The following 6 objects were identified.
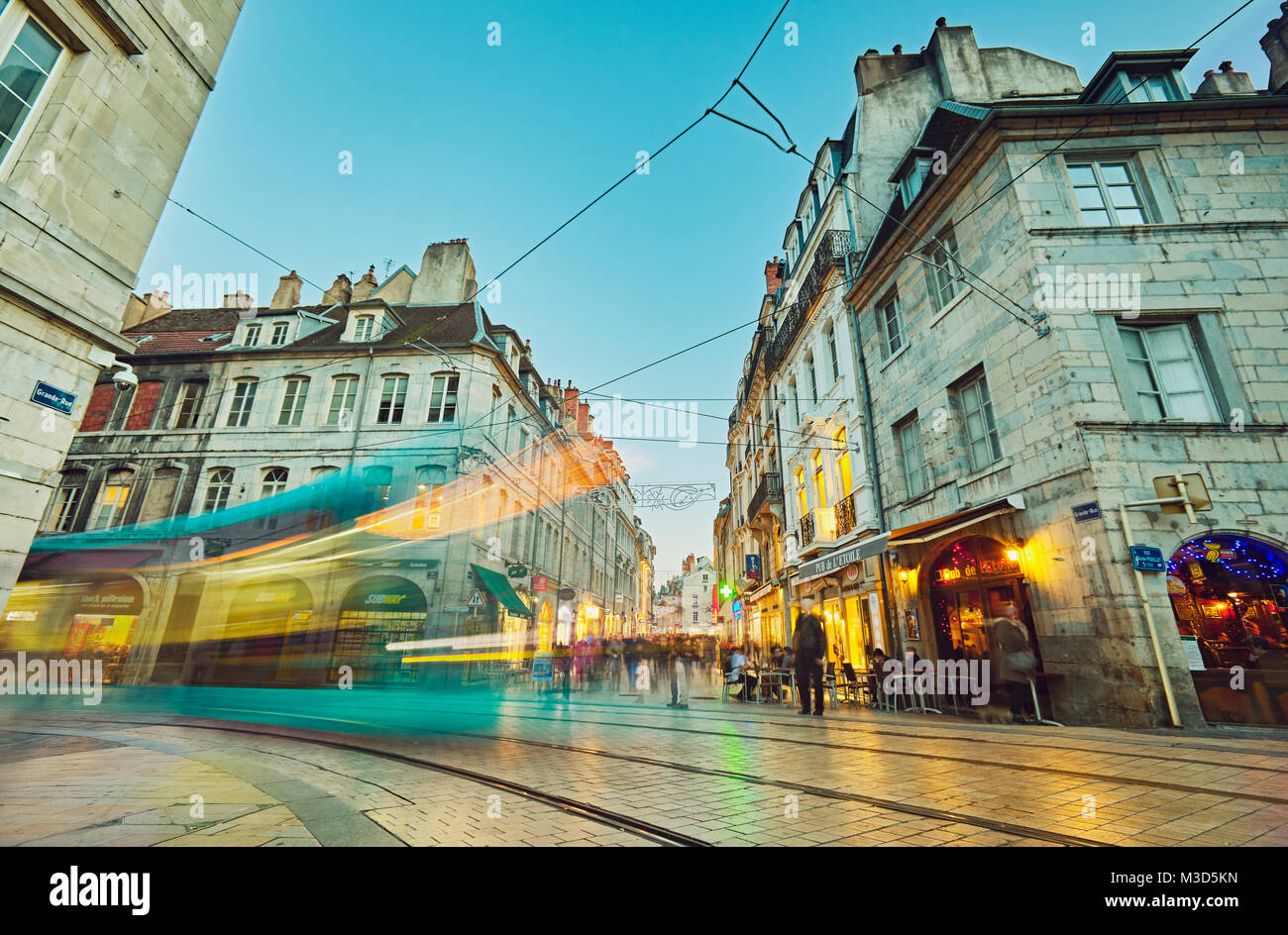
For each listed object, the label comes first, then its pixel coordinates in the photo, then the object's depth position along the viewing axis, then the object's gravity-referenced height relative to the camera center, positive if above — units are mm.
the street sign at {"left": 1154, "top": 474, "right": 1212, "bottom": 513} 7293 +2179
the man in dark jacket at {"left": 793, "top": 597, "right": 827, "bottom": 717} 10086 +78
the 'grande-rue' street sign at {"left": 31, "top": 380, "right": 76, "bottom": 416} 5996 +2706
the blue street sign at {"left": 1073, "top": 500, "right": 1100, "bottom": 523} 7887 +2038
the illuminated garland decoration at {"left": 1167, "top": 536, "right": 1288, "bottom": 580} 7746 +1417
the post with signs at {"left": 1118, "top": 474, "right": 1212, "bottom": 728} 7285 +2011
